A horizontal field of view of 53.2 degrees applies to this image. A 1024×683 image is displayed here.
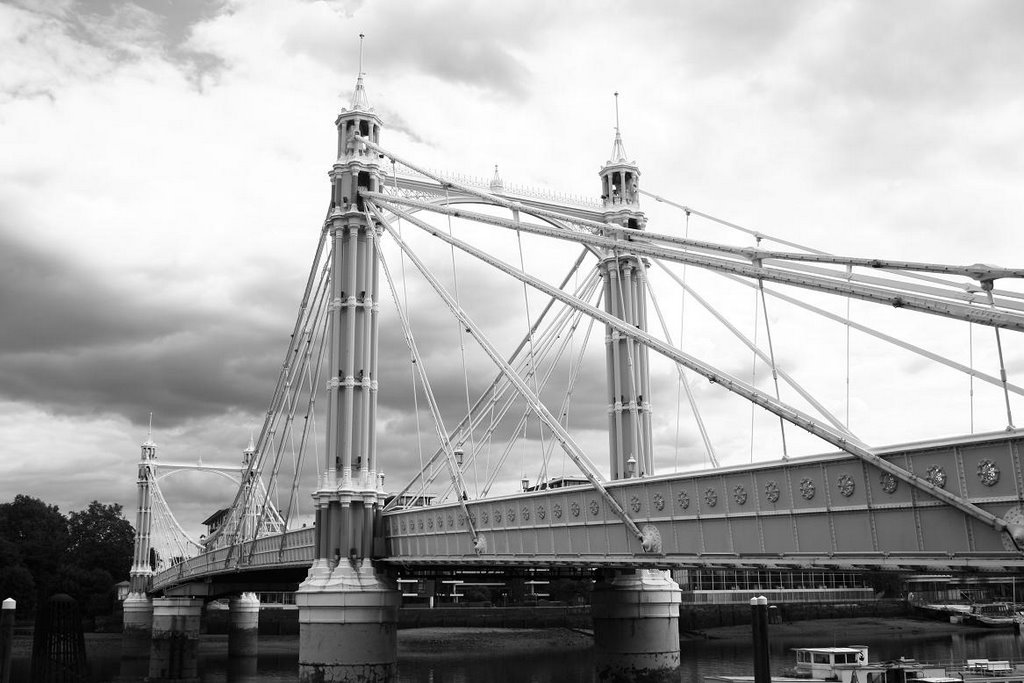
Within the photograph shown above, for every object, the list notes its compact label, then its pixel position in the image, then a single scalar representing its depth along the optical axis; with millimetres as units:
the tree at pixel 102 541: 120312
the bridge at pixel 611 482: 21109
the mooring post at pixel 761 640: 27359
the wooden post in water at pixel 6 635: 30391
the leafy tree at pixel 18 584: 104562
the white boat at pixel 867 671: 39312
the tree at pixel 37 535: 111562
